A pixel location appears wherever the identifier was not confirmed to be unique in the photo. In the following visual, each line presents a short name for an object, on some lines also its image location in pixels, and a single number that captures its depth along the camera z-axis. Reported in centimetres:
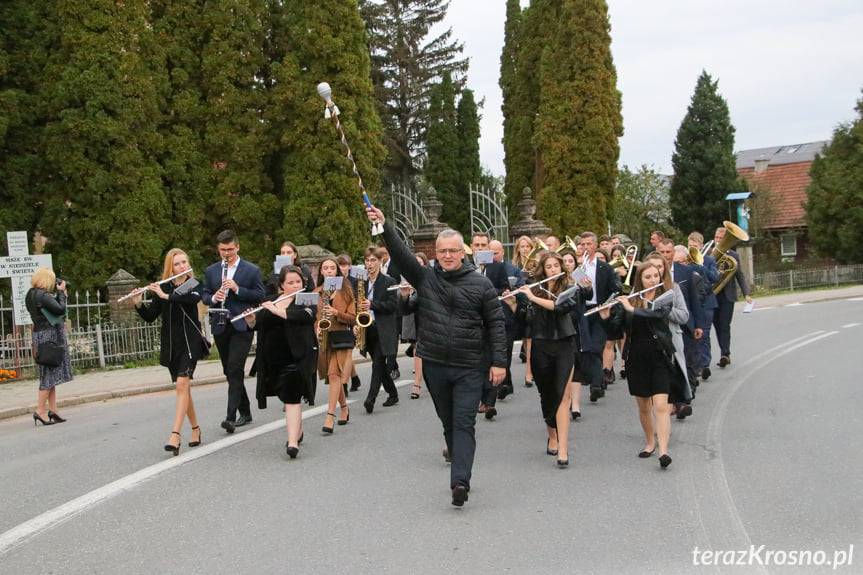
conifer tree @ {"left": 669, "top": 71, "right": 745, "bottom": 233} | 4122
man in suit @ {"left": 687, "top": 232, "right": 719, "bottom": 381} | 1214
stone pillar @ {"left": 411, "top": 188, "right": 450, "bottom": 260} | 2325
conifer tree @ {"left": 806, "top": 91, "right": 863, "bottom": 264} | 3812
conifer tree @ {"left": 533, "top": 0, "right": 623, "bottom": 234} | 3036
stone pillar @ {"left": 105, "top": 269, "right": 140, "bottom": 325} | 1719
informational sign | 1482
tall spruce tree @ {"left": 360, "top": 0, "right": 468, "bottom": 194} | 4144
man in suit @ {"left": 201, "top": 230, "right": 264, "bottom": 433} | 894
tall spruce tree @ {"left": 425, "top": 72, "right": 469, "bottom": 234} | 3959
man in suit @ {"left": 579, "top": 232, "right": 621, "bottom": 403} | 1042
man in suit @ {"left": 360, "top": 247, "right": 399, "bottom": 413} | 1018
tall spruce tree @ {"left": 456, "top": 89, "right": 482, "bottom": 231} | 4041
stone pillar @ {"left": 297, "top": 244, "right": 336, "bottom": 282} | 1925
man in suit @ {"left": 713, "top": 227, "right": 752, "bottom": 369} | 1302
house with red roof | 4684
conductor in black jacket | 646
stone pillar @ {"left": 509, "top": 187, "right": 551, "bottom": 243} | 2567
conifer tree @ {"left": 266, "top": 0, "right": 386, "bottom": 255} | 2322
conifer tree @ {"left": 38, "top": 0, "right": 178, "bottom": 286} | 2022
